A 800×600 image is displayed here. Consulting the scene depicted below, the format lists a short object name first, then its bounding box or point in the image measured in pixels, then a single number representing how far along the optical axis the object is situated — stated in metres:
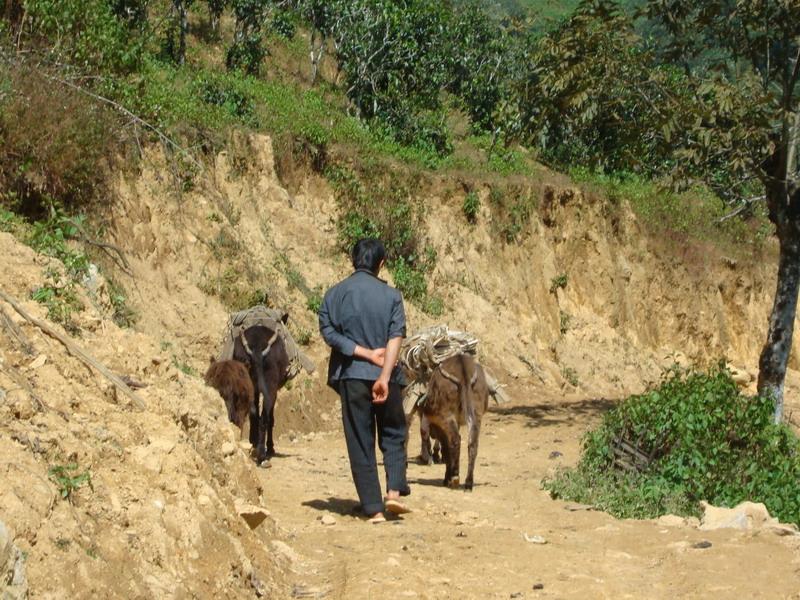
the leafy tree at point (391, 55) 35.31
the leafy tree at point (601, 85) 16.92
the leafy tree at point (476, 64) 40.91
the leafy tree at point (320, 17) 39.75
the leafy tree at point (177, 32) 35.04
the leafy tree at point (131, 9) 31.91
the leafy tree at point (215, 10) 40.72
